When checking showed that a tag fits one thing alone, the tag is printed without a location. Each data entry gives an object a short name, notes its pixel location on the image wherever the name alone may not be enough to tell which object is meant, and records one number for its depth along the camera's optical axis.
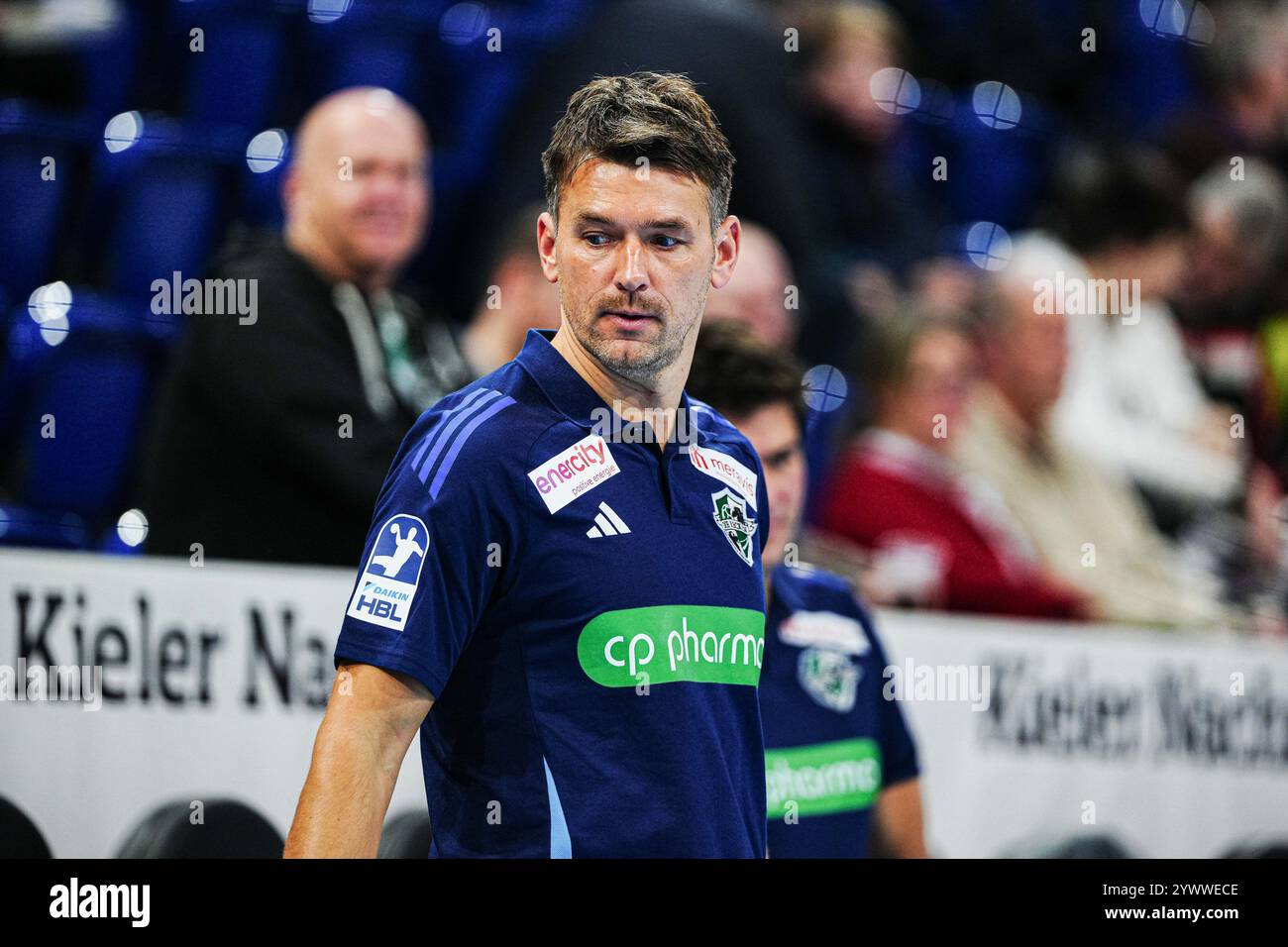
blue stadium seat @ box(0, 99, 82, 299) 8.17
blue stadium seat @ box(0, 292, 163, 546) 7.37
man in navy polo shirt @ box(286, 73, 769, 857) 3.75
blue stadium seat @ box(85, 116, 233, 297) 8.31
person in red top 8.72
